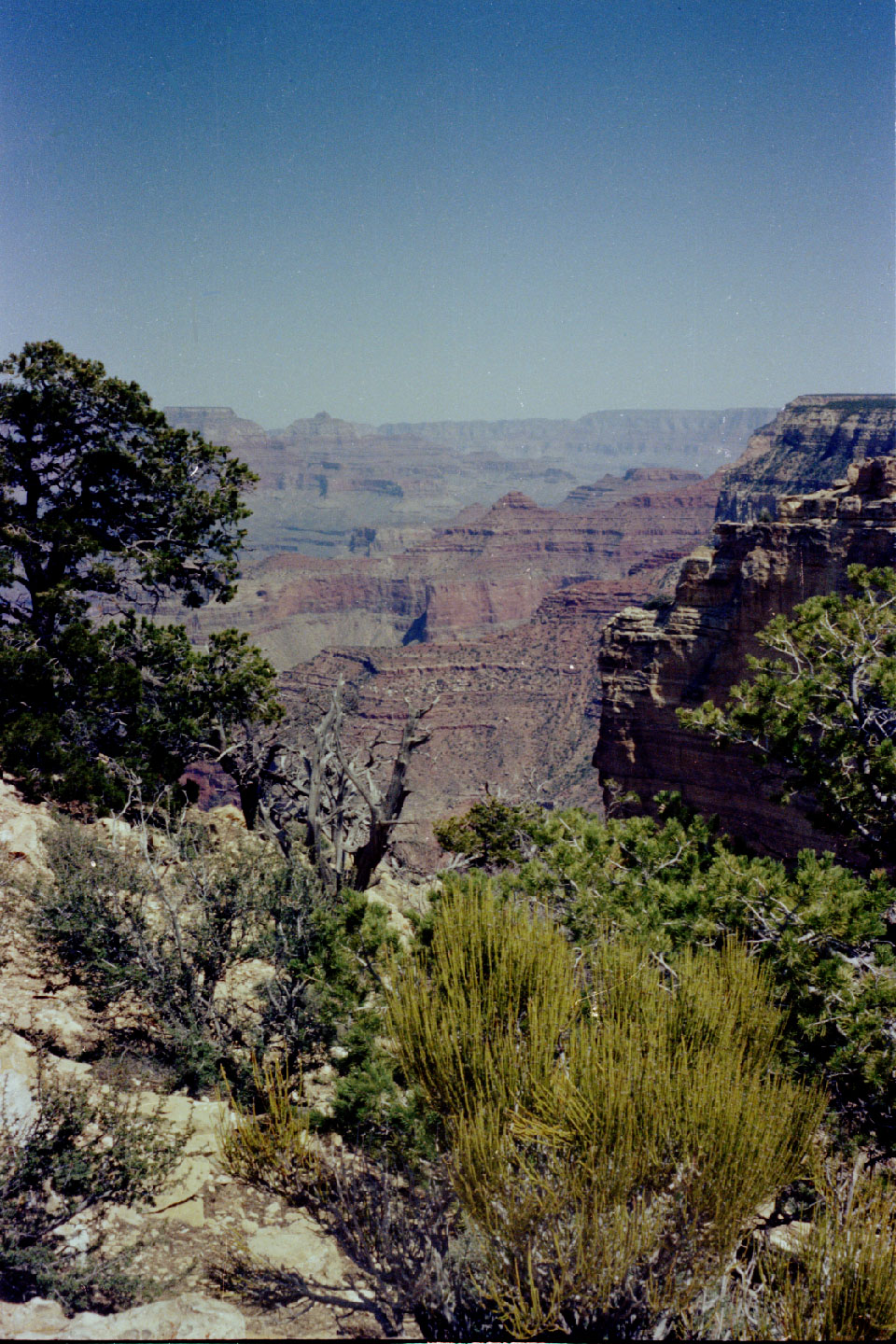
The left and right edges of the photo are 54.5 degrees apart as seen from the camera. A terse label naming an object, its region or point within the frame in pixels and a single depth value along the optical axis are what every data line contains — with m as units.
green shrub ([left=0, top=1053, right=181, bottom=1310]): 5.45
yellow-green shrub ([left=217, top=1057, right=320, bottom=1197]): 6.71
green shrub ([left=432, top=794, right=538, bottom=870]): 21.88
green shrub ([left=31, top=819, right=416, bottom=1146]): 8.38
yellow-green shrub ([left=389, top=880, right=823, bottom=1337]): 5.27
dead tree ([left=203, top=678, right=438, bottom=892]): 14.10
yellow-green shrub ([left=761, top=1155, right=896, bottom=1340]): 4.80
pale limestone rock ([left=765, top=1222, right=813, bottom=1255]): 5.87
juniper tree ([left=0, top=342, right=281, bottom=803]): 15.23
